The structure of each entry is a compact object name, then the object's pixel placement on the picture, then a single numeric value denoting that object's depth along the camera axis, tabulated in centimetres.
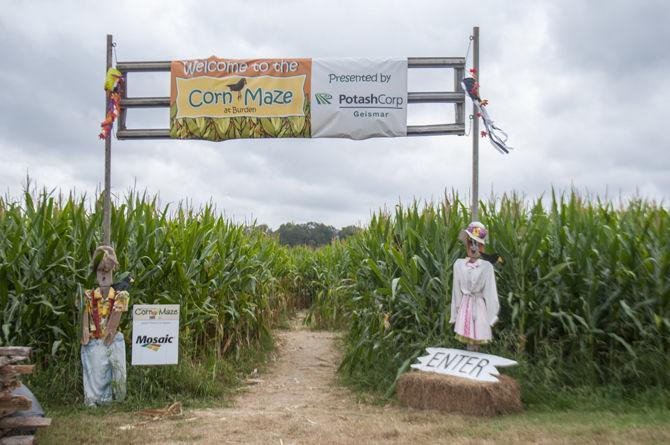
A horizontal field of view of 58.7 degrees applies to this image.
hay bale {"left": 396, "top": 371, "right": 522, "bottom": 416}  607
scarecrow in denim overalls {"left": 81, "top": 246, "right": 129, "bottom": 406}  678
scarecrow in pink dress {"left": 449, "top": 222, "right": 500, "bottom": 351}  678
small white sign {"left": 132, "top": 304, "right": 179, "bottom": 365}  713
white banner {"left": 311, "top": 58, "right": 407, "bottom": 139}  785
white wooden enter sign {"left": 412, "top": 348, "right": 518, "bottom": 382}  639
